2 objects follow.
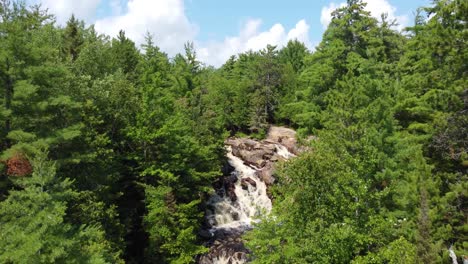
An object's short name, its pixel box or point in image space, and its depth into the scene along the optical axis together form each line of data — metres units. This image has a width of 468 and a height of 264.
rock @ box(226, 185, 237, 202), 32.47
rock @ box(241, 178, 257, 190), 33.50
